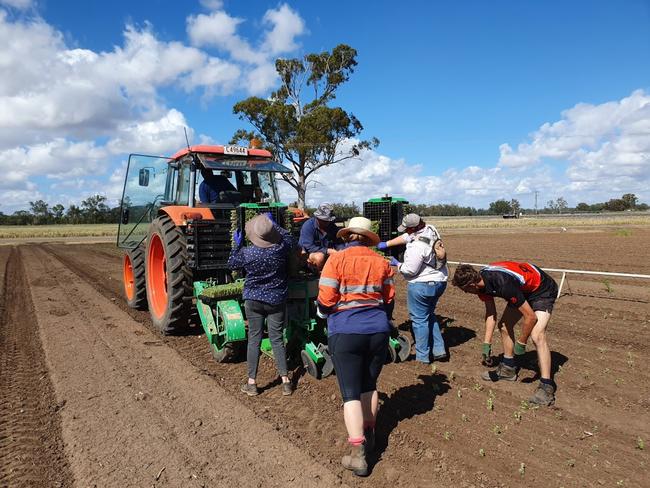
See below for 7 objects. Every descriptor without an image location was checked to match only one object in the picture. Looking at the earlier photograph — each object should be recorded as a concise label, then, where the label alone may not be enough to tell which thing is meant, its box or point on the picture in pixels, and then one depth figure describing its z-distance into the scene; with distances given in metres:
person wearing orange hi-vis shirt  3.08
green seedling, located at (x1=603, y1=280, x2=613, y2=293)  8.90
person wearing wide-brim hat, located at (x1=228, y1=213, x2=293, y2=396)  4.27
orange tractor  5.00
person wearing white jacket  5.01
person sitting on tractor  6.69
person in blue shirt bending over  4.86
